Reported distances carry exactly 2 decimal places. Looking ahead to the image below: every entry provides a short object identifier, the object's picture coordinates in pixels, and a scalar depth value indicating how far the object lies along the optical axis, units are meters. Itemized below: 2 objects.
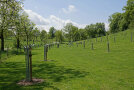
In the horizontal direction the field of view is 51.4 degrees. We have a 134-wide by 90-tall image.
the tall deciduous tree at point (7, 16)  21.85
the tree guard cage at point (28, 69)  9.45
